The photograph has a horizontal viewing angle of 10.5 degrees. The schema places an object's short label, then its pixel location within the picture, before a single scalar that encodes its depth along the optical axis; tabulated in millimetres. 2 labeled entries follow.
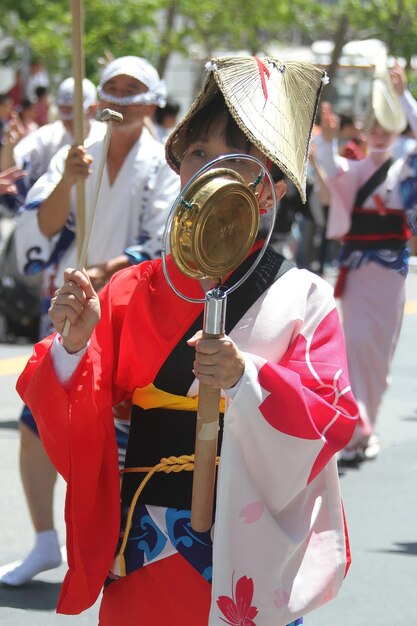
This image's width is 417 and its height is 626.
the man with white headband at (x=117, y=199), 8763
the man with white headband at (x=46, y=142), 10943
